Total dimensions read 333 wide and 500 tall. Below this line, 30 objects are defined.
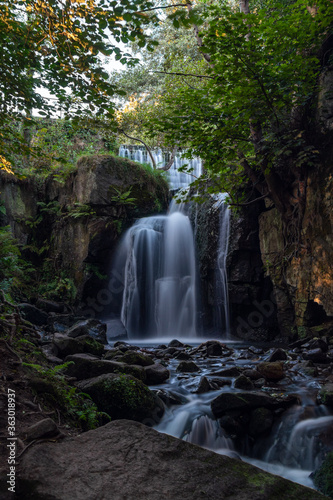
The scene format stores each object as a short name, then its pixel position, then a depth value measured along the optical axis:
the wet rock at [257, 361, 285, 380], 5.32
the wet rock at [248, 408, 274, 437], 3.88
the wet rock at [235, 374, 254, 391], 4.96
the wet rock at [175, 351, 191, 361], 7.28
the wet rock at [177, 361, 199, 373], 6.04
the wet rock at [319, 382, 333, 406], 4.17
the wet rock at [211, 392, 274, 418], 4.10
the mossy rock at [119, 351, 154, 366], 5.78
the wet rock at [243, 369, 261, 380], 5.42
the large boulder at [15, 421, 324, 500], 1.61
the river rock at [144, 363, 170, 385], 5.32
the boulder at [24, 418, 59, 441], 2.10
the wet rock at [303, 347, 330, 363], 6.31
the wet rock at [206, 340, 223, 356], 7.60
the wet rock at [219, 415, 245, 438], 3.94
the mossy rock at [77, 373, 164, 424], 3.84
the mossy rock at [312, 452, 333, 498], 2.88
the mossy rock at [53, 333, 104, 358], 5.77
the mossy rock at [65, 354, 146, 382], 4.66
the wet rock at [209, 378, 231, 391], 5.12
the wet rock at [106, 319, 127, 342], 11.13
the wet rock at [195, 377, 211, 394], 4.97
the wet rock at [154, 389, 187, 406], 4.66
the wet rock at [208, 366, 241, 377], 5.70
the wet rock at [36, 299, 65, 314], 11.66
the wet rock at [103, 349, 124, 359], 6.06
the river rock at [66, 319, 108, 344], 8.01
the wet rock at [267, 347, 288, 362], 6.60
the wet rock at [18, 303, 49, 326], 10.10
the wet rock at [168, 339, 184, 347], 9.03
